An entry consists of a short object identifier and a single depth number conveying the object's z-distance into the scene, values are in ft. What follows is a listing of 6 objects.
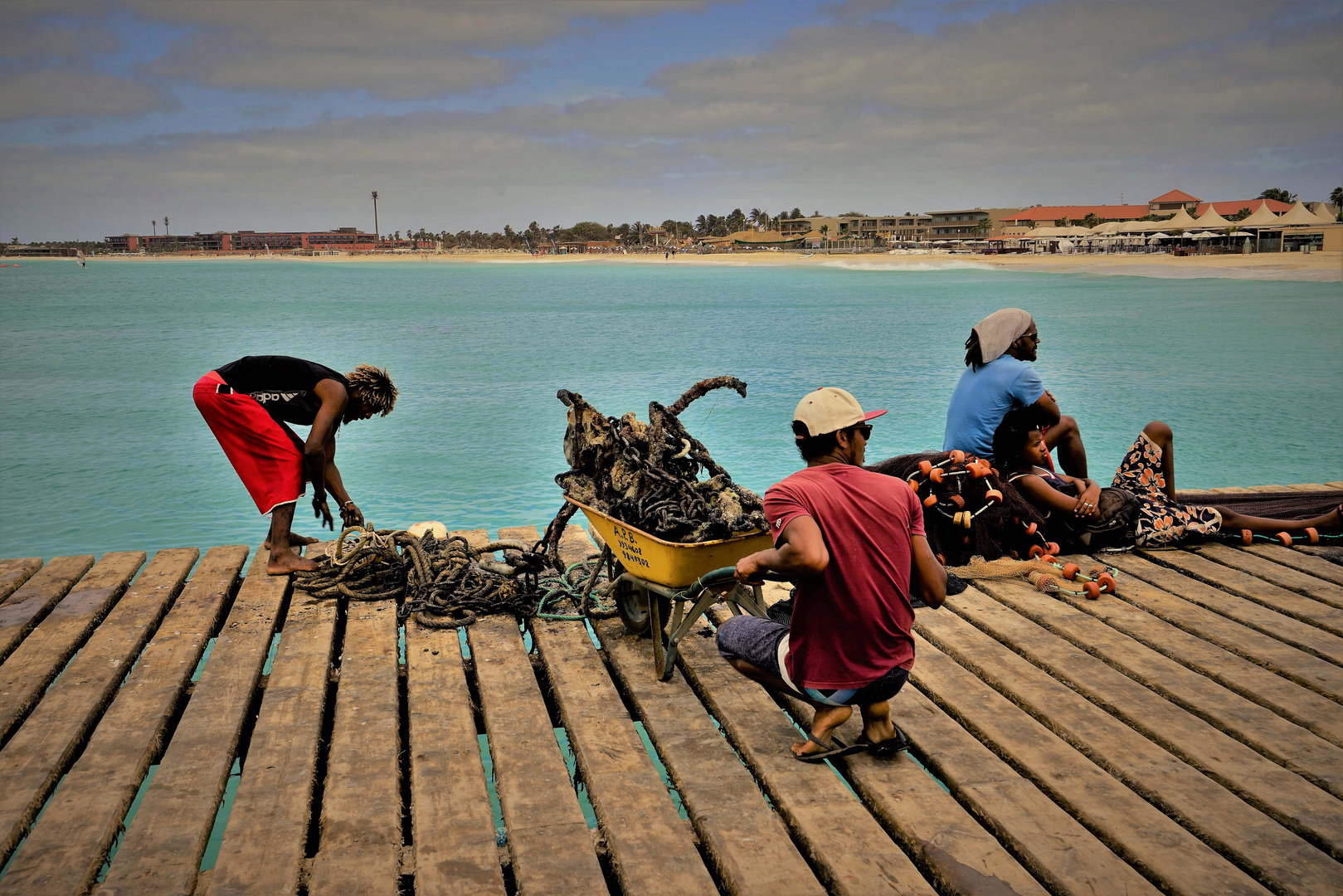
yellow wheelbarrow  12.27
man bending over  17.20
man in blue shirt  18.22
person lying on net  18.52
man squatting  9.70
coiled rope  15.83
